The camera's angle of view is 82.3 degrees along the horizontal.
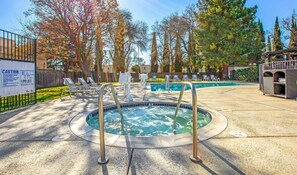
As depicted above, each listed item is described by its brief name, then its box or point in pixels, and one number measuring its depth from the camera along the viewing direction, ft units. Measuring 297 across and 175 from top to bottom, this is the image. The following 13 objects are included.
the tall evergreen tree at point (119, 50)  51.05
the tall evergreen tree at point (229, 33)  69.56
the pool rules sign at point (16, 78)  15.76
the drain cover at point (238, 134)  9.59
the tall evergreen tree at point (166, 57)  95.88
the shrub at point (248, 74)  65.77
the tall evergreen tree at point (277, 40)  88.43
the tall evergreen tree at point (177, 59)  94.25
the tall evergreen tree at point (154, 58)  100.51
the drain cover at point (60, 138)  9.21
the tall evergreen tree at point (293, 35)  74.55
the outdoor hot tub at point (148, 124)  8.94
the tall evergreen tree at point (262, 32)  102.54
